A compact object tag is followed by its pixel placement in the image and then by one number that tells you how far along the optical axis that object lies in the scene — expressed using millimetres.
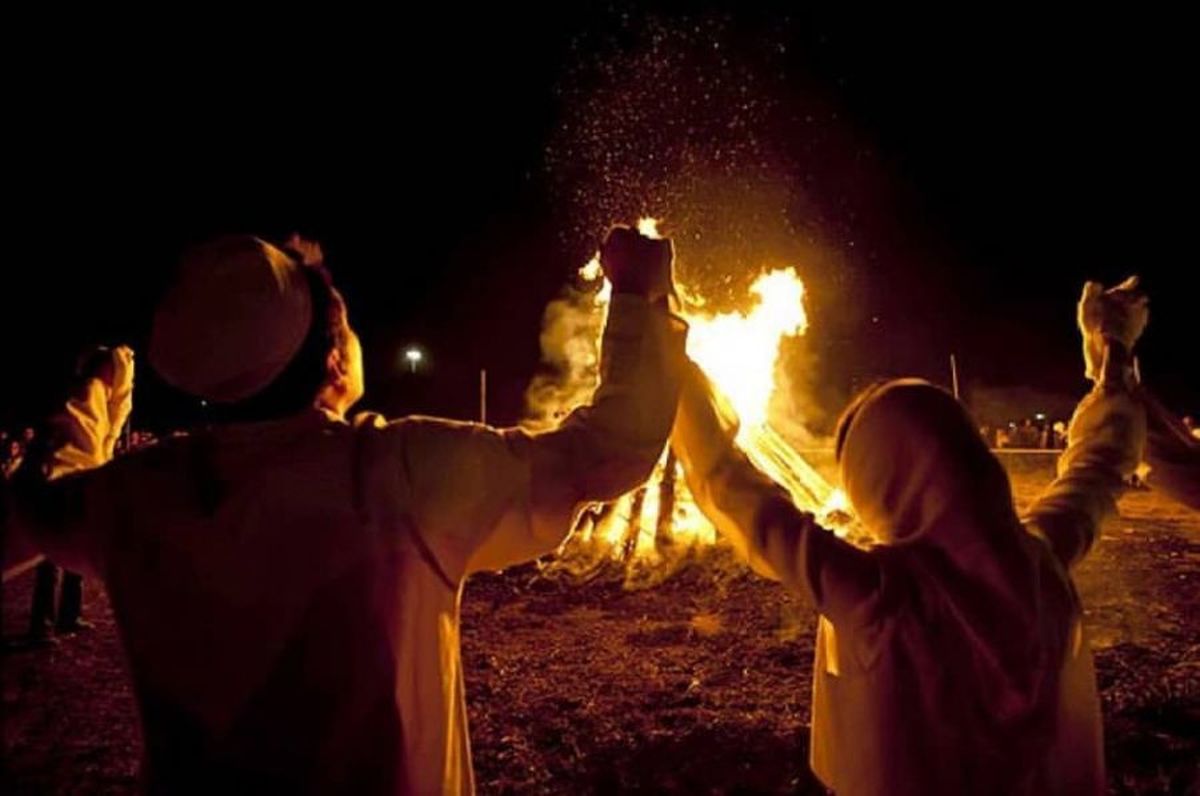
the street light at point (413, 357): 43031
